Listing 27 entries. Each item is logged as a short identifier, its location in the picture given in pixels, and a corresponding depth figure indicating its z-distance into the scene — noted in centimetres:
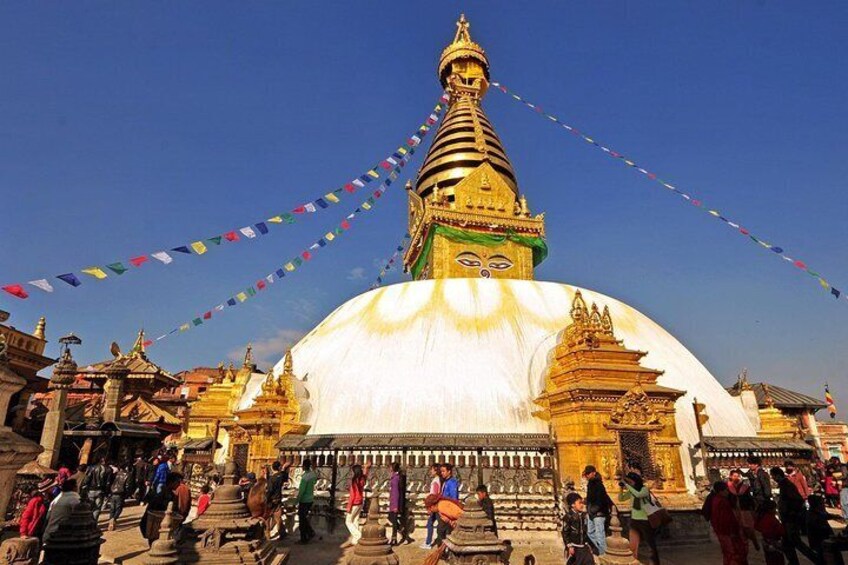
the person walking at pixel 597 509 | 695
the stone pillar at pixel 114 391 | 2142
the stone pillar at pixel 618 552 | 532
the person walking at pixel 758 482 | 918
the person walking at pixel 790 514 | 694
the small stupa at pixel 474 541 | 555
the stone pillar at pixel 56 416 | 1327
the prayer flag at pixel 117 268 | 1241
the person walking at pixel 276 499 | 918
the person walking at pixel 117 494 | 1070
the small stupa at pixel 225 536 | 577
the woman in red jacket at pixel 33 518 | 589
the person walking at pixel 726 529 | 635
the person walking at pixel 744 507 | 726
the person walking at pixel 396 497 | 886
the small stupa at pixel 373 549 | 580
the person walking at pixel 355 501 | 964
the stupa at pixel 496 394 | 1079
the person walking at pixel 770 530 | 609
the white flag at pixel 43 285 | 1143
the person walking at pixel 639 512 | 693
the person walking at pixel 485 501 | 721
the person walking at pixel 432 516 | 846
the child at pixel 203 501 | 868
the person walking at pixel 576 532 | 584
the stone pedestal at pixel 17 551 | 451
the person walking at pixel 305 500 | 923
